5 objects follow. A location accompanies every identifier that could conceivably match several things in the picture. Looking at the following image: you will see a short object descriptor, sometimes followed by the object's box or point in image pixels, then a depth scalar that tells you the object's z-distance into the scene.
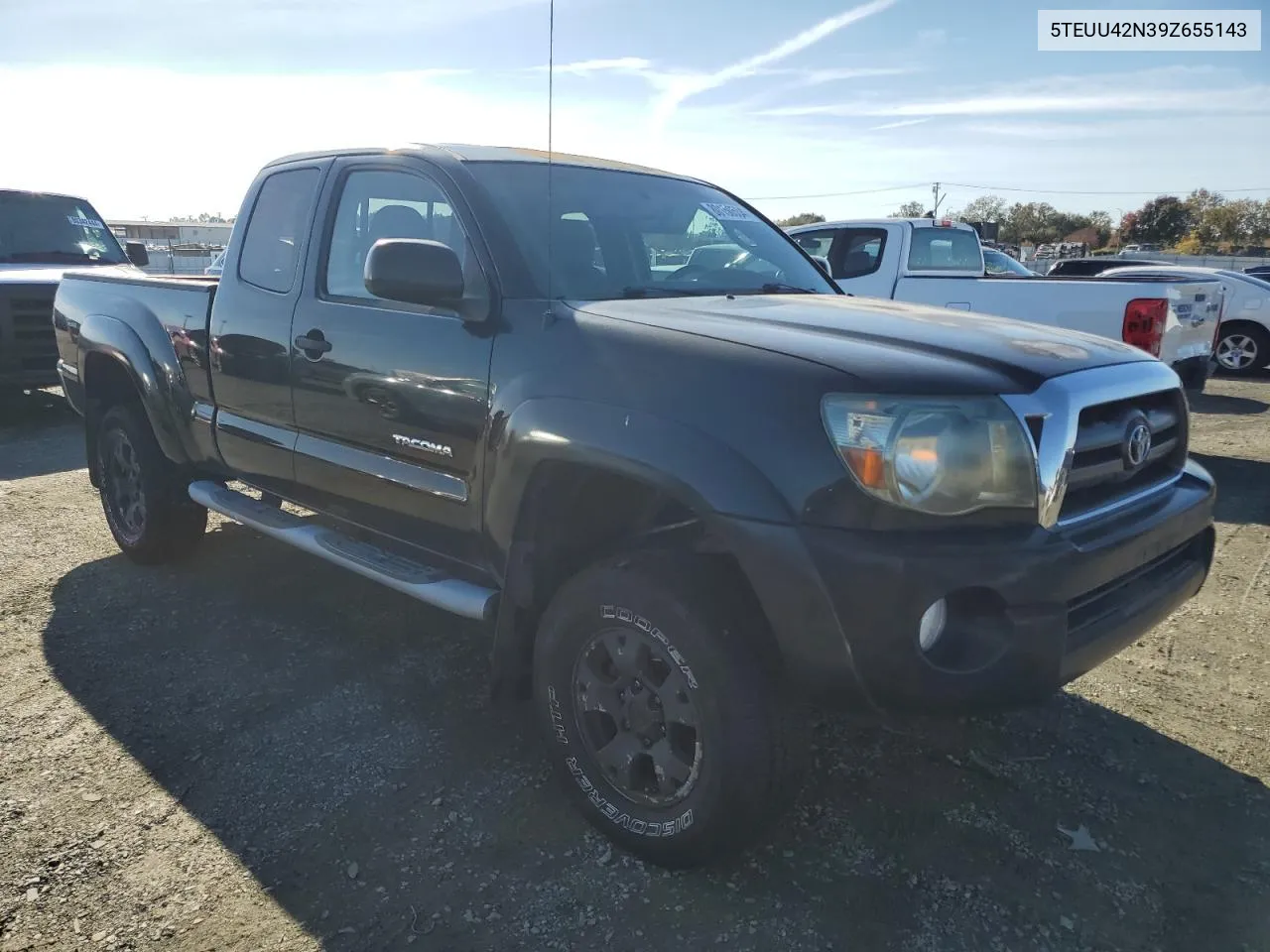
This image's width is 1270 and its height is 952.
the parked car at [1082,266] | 15.99
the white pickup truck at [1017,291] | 6.43
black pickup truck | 2.13
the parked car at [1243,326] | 12.11
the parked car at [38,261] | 8.92
